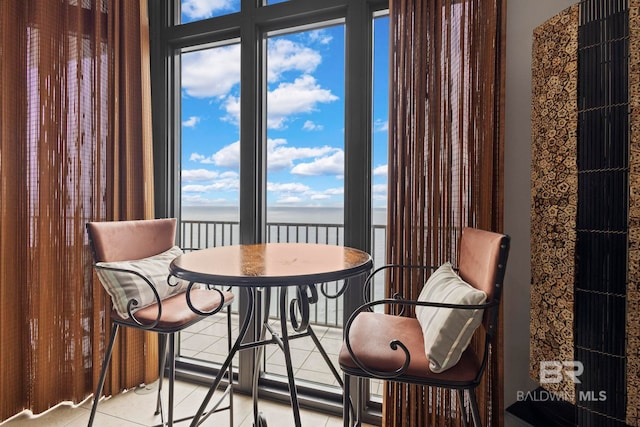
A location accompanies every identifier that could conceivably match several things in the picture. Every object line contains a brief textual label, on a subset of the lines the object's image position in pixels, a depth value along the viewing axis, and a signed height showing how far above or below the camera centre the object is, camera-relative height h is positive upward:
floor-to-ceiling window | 1.84 +0.67
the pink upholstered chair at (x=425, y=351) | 1.01 -0.52
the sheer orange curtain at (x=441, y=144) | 1.54 +0.31
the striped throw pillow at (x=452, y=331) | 1.01 -0.41
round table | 1.01 -0.22
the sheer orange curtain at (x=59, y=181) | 1.84 +0.16
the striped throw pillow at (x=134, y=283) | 1.44 -0.36
